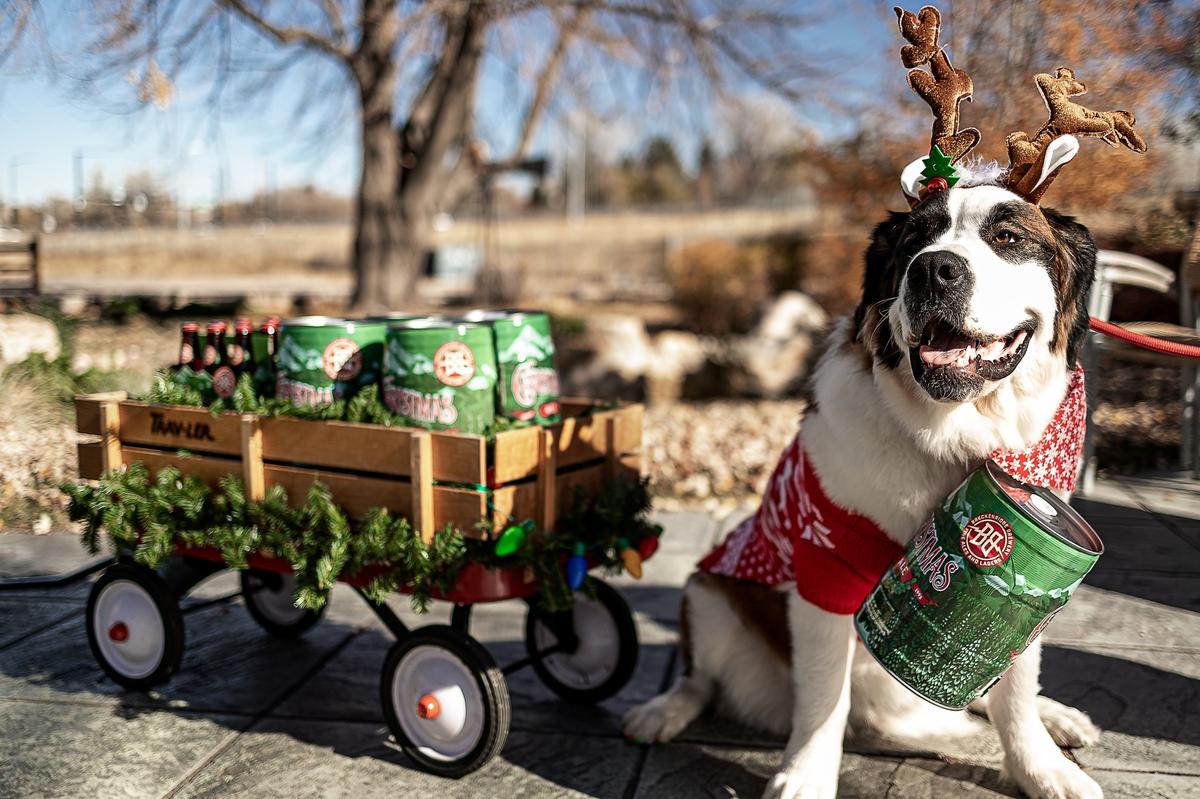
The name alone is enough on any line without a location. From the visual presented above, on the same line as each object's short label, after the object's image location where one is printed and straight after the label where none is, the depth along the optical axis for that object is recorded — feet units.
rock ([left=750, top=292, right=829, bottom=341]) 36.99
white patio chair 16.89
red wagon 9.11
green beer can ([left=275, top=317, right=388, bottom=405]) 9.94
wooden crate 9.05
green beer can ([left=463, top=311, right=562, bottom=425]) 9.83
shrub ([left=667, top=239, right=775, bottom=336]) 48.11
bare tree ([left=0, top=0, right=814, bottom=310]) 33.04
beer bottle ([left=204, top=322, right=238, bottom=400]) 10.98
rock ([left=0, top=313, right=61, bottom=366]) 25.41
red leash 9.28
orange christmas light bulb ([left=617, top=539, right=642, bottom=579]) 10.06
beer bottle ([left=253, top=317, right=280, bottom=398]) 10.88
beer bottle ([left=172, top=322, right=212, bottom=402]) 11.16
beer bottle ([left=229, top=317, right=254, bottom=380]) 10.93
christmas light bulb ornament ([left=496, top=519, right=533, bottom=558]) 8.98
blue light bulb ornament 9.44
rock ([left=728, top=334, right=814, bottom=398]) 32.71
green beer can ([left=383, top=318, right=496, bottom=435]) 9.36
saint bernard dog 7.16
